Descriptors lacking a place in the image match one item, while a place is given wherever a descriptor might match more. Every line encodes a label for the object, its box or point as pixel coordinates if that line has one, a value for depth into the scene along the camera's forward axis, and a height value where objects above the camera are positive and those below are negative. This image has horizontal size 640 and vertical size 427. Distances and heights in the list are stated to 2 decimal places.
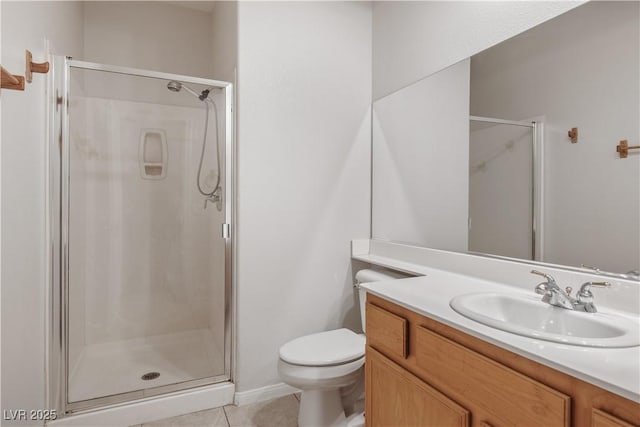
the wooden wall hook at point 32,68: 1.40 +0.59
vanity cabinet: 0.75 -0.46
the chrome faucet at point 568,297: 1.08 -0.27
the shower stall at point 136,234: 1.77 -0.14
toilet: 1.61 -0.76
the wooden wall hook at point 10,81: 1.02 +0.39
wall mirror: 1.16 +0.28
